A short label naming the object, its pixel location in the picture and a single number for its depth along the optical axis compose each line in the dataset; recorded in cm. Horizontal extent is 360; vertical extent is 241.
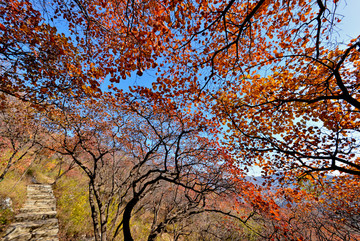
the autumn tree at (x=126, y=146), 528
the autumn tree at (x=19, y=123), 932
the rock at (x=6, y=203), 743
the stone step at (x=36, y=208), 839
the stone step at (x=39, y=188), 1116
